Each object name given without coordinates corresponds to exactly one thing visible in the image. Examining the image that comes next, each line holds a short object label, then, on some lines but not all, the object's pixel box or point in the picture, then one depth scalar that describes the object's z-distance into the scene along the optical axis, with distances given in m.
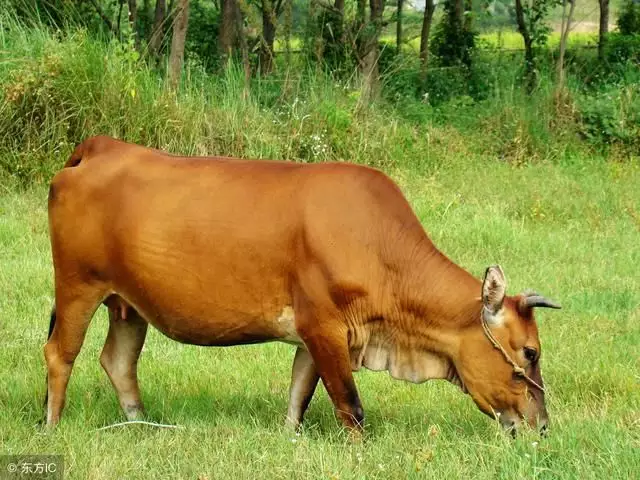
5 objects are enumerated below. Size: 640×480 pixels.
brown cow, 5.29
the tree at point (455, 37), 19.45
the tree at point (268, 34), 13.52
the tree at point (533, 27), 17.50
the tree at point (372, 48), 13.82
